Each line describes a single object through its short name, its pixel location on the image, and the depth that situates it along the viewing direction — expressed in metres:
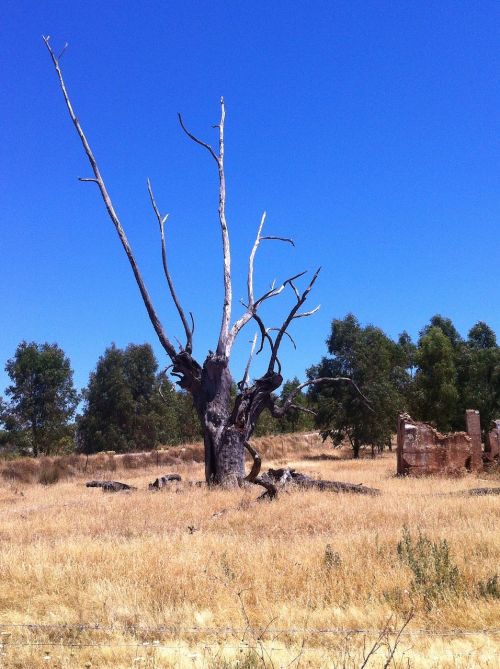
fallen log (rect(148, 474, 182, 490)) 17.63
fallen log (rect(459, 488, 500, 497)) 12.98
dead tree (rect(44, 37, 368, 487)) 16.78
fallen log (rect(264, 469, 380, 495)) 14.13
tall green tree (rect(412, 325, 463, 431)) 37.34
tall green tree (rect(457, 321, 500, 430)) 37.22
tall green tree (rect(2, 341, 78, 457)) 37.00
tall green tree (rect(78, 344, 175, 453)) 41.88
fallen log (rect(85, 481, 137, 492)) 17.75
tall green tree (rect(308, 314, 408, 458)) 35.53
